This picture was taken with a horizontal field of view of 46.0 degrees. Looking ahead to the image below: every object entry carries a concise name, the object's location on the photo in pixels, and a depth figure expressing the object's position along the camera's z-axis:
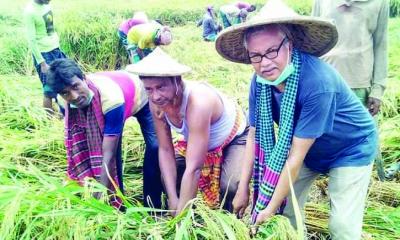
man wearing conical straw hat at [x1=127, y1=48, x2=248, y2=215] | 1.99
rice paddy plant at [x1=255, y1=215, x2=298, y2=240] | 1.62
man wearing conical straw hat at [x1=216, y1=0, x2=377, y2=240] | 1.63
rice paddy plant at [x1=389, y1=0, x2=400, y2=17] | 12.46
